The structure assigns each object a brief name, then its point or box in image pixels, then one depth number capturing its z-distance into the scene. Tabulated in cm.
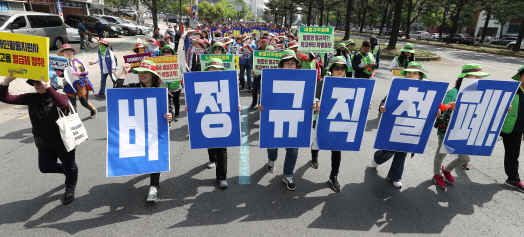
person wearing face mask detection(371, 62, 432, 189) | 395
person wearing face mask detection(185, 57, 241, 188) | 386
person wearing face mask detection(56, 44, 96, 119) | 553
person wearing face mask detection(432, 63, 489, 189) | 371
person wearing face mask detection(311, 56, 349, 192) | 388
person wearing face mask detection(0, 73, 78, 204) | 310
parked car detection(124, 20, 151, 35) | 2836
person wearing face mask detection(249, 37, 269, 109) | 728
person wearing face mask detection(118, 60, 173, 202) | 346
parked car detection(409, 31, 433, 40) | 4447
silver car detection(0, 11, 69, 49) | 1301
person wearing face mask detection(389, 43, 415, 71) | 644
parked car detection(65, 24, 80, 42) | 1836
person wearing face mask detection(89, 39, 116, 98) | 780
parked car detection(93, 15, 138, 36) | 2682
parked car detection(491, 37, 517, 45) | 3441
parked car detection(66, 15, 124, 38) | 2364
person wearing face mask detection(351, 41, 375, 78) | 673
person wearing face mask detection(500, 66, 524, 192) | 381
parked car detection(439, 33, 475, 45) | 3572
